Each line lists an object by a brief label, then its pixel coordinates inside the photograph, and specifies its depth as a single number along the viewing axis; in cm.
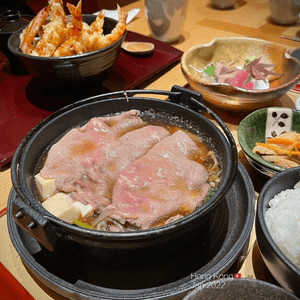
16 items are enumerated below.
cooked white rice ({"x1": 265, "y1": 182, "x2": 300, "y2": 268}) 32
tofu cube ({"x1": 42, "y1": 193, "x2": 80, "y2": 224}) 33
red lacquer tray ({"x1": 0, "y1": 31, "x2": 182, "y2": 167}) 51
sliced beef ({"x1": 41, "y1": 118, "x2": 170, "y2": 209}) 36
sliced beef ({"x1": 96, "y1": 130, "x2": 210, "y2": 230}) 33
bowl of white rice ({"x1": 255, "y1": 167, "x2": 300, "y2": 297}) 29
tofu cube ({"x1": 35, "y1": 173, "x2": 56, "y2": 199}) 36
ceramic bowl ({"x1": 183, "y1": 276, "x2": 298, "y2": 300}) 28
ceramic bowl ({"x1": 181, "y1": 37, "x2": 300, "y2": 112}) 50
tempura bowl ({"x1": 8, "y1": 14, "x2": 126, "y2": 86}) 48
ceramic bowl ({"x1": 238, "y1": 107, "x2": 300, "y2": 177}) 46
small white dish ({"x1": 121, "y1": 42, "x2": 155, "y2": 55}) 66
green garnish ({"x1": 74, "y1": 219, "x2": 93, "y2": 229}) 33
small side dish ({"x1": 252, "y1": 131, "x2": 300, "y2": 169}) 42
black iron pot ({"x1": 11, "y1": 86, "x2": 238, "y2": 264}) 29
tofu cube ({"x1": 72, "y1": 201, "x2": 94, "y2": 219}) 34
